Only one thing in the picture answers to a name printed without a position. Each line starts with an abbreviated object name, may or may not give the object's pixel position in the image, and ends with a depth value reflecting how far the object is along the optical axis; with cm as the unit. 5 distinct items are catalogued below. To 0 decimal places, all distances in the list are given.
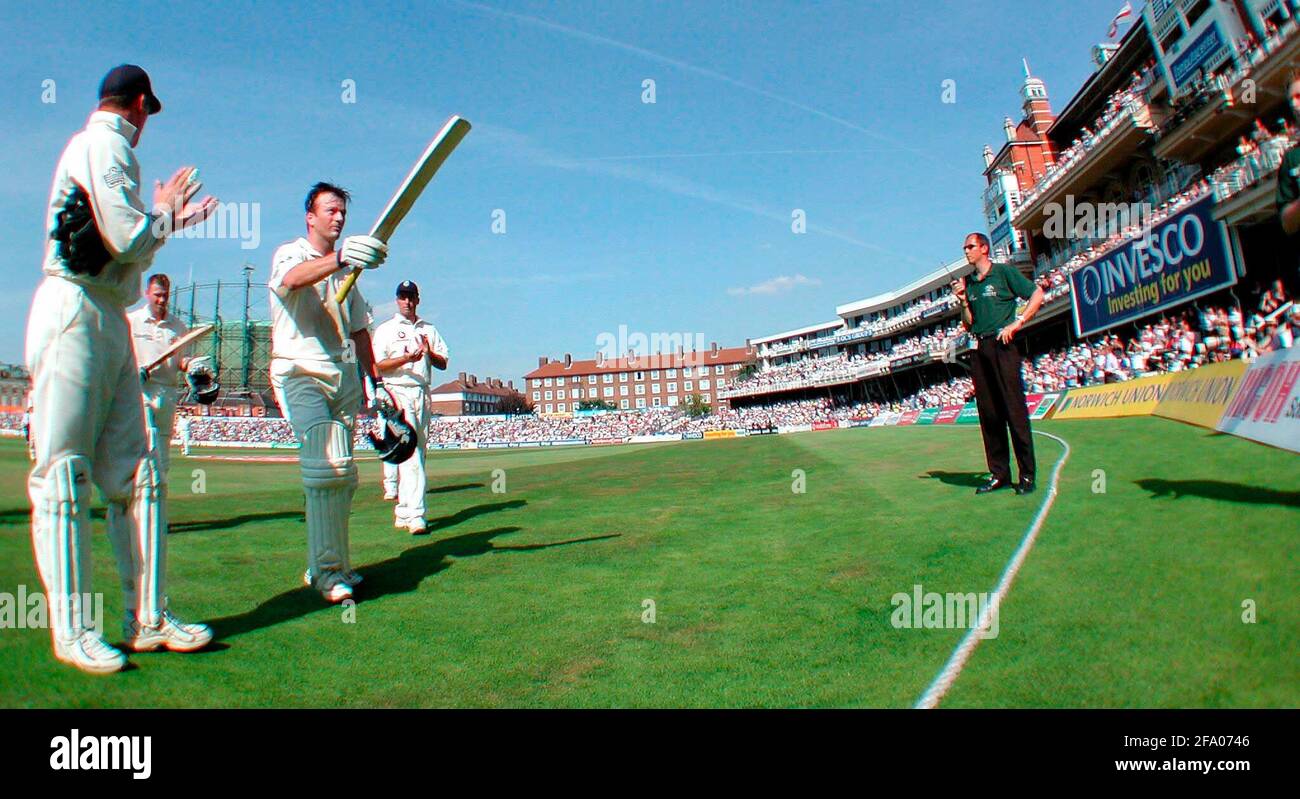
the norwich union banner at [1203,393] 1146
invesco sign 2194
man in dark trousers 683
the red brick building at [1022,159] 4581
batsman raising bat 425
